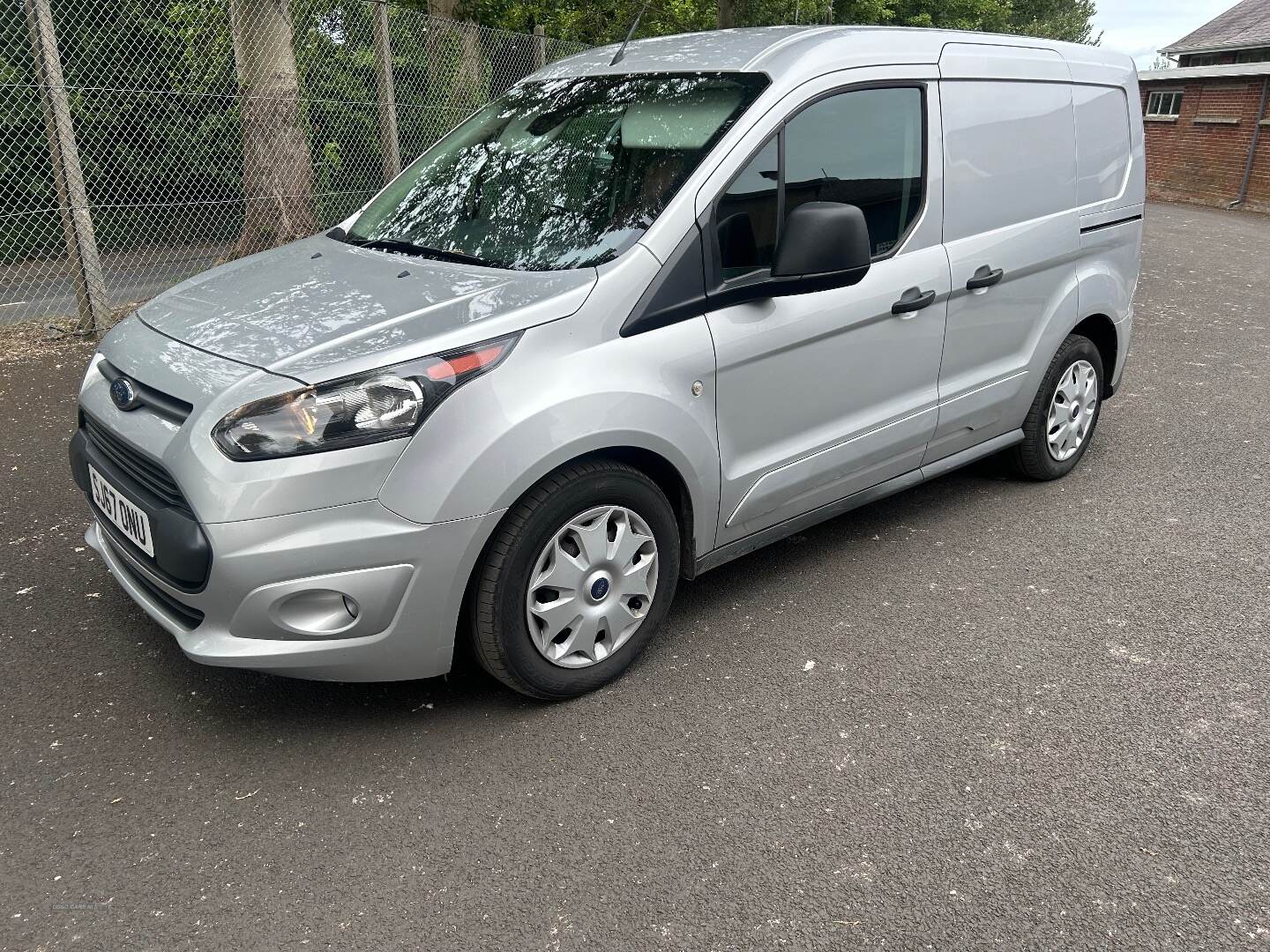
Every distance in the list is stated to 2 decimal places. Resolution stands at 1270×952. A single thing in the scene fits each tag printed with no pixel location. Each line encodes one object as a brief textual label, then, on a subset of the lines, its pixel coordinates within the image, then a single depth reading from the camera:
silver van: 2.65
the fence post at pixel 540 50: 10.30
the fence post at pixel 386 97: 8.51
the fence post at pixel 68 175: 6.60
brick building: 21.77
